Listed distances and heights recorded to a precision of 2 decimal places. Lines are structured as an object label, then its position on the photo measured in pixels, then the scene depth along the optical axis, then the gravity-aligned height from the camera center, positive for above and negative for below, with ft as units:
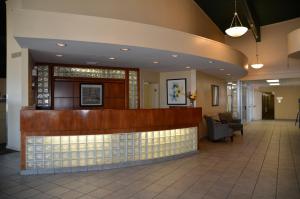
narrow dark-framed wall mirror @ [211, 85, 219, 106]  31.72 +1.10
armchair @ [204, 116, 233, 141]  25.53 -3.27
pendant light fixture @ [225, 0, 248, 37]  19.16 +6.17
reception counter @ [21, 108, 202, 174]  14.34 -2.48
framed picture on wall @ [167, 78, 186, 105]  27.17 +1.34
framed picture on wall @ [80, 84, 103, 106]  23.62 +0.89
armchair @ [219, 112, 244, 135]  30.76 -2.74
